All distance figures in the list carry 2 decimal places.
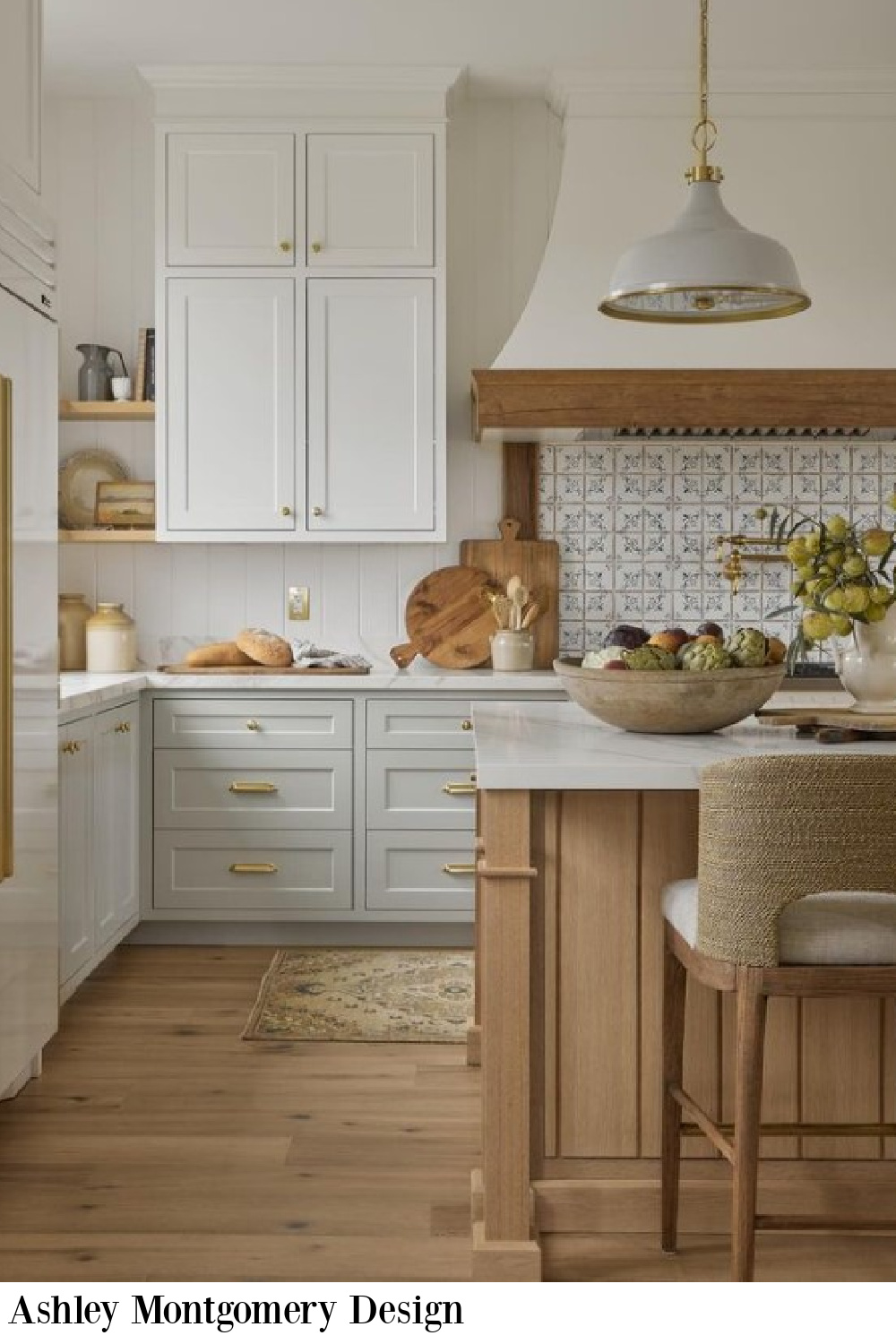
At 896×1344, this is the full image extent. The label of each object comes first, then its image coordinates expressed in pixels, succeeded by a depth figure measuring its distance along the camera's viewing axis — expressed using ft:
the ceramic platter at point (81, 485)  16.25
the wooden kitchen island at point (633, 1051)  7.98
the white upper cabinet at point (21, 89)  9.39
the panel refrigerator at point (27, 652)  9.25
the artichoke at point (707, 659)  8.05
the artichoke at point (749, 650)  8.08
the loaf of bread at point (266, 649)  15.14
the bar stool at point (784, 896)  6.31
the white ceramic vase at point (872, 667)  8.63
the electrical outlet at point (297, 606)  16.42
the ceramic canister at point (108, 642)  15.61
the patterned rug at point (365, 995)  11.85
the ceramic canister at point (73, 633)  15.92
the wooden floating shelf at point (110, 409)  15.65
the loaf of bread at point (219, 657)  15.25
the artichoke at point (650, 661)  8.11
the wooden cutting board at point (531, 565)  16.25
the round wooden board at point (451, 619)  16.08
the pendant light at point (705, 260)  8.39
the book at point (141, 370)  15.81
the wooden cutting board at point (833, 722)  7.84
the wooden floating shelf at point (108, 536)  15.69
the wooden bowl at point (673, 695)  8.00
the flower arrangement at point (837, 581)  8.29
